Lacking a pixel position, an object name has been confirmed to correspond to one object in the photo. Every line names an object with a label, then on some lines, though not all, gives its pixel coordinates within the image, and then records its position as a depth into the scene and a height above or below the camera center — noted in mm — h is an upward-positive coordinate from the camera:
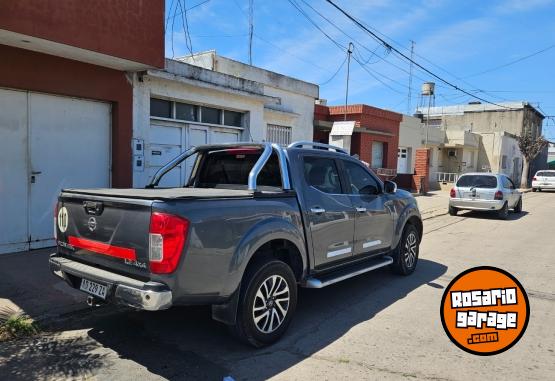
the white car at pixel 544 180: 29156 -520
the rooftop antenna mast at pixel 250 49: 14880 +3740
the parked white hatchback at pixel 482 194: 13734 -754
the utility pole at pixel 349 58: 17488 +4254
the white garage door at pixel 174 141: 9242 +383
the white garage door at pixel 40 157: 6863 -46
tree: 35625 +1973
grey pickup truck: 3350 -659
